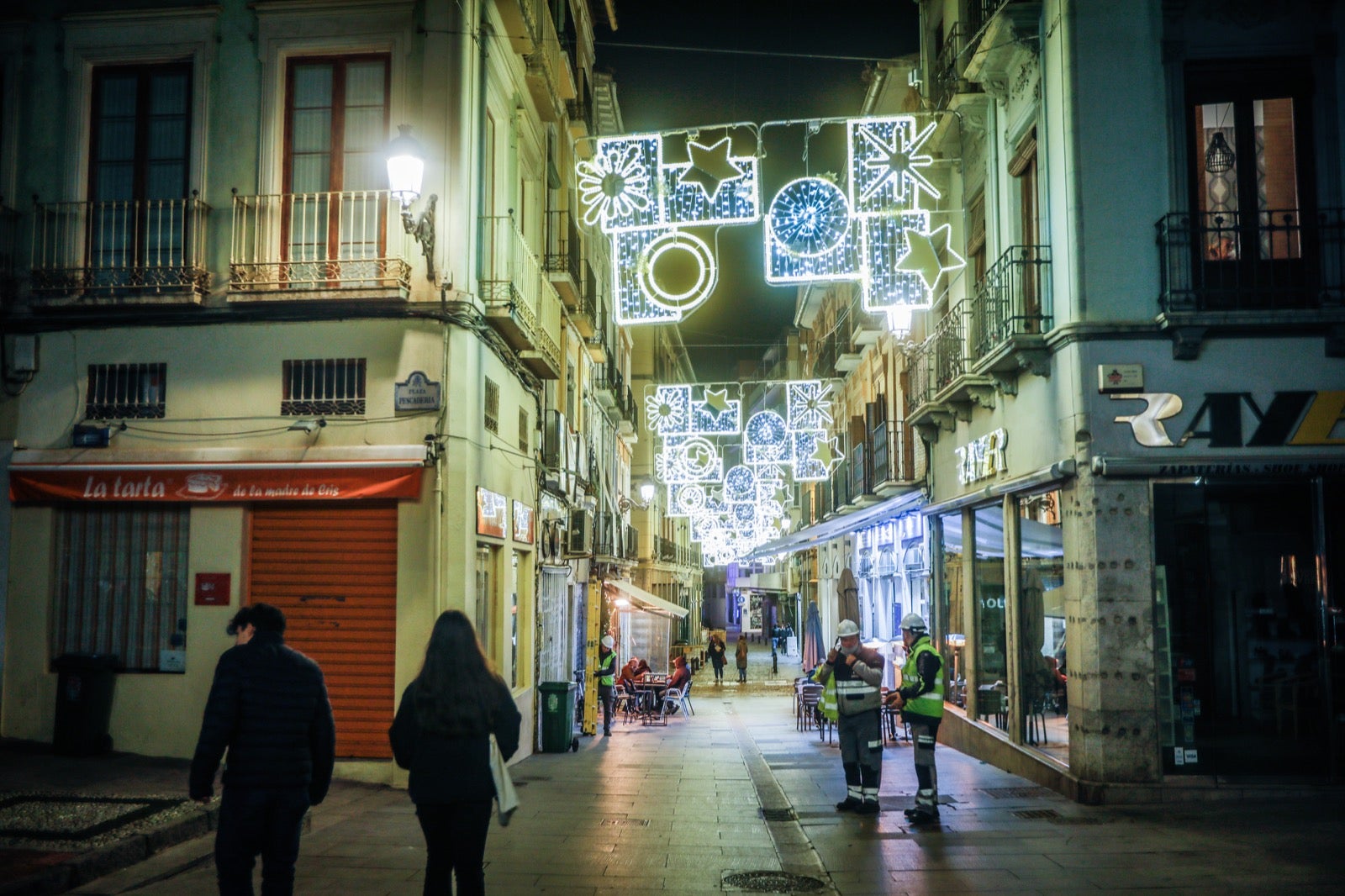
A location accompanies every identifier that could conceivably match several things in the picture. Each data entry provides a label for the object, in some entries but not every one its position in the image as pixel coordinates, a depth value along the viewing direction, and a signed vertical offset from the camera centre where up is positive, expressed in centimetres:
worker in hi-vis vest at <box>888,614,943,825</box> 1040 -125
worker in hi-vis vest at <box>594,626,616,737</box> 1995 -186
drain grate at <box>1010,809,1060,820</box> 1069 -229
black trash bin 1210 -139
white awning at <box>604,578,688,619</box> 2527 -59
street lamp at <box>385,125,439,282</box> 1105 +399
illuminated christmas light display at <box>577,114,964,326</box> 1247 +410
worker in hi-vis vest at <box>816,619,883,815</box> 1089 -149
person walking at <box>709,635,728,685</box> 3419 -253
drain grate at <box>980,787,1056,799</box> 1198 -235
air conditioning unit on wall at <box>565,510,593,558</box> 2059 +71
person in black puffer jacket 570 -90
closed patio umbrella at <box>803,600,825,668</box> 2734 -167
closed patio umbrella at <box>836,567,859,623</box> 2153 -41
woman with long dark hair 561 -88
